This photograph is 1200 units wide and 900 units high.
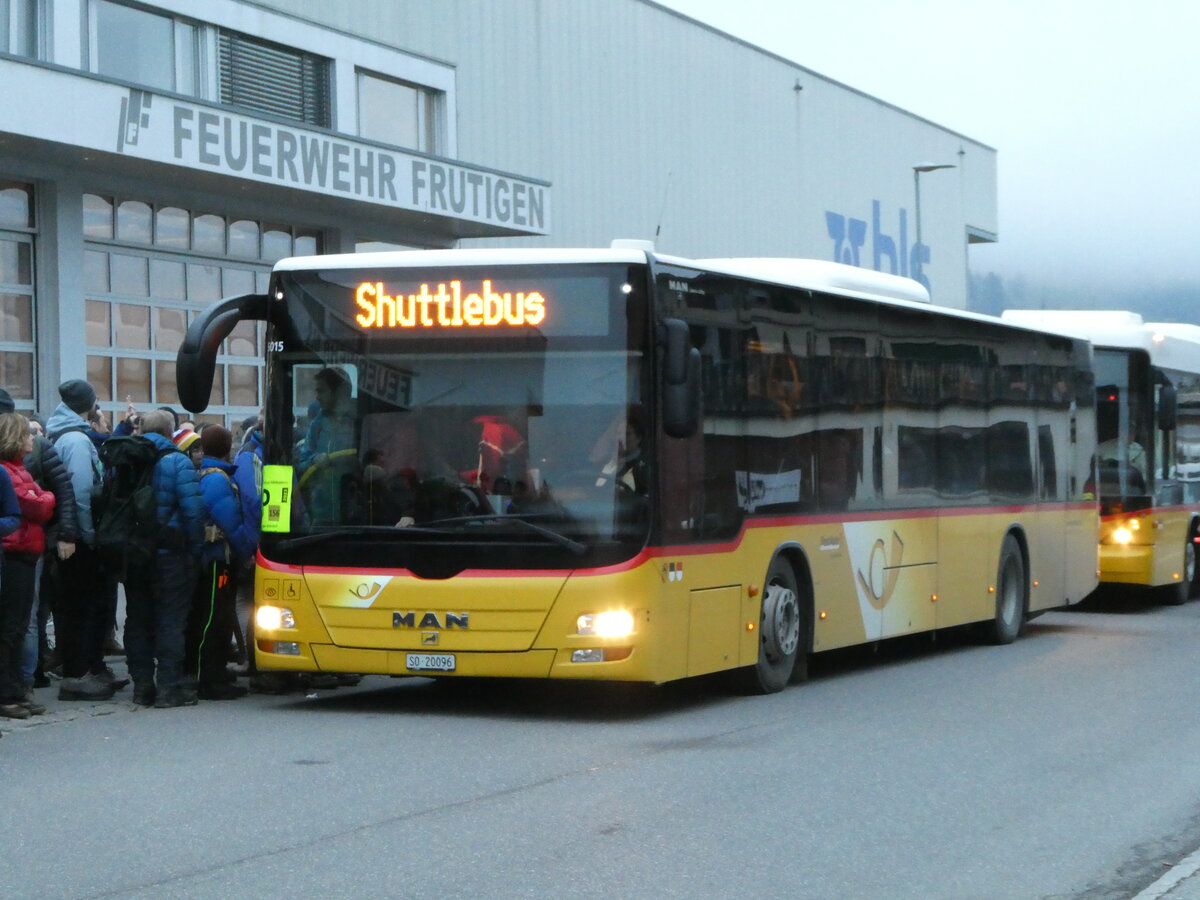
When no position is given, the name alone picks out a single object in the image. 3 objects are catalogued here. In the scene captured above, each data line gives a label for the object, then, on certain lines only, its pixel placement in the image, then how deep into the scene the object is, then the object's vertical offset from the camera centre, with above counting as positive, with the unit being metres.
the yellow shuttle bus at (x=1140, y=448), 20.39 +0.02
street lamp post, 40.94 +6.38
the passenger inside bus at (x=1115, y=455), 20.52 -0.04
